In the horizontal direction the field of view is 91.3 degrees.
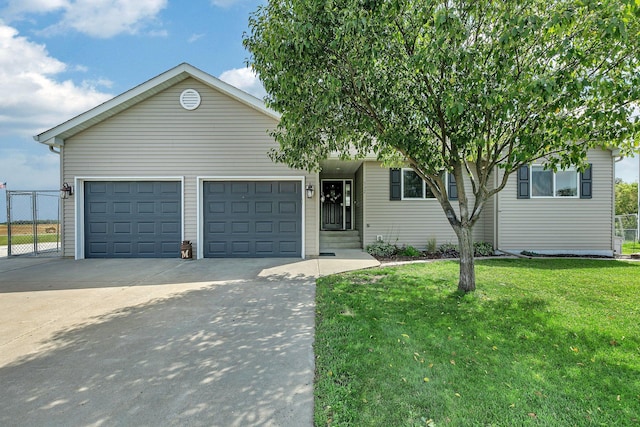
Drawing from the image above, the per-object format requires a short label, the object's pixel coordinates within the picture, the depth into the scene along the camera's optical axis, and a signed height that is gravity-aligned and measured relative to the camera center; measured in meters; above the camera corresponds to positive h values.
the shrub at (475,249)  9.81 -1.23
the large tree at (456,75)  3.64 +1.88
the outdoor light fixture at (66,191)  8.67 +0.61
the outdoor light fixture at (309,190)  8.88 +0.61
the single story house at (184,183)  8.83 +0.84
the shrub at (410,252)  9.46 -1.27
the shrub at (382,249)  9.64 -1.19
